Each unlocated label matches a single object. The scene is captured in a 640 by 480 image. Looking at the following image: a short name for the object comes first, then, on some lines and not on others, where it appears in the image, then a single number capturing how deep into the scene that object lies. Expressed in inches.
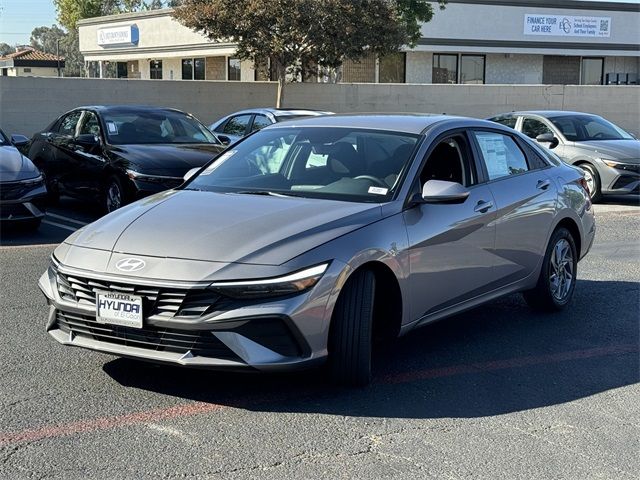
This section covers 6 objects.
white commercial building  1302.9
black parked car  390.3
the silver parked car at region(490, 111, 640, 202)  524.4
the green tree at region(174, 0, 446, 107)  768.3
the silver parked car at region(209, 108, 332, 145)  536.7
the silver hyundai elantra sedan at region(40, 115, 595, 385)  160.1
